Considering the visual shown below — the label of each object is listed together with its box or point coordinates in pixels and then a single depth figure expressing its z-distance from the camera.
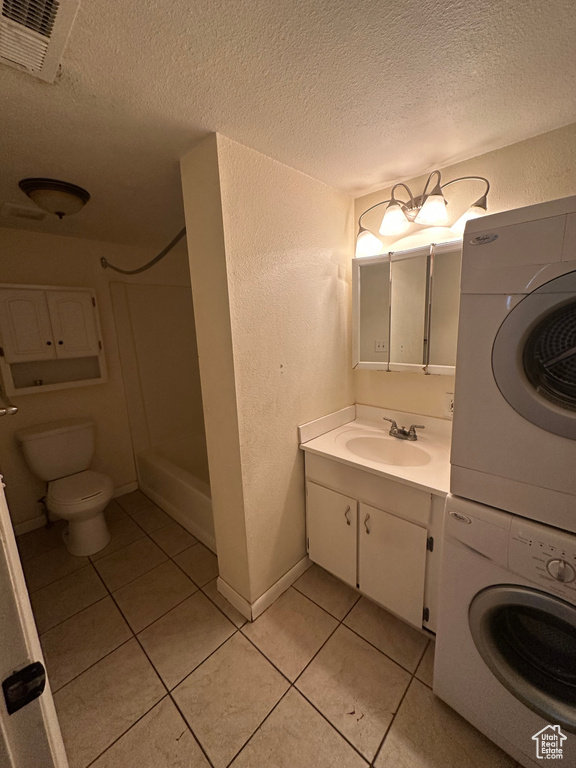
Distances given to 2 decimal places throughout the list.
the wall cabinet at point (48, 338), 1.91
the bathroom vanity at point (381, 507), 1.23
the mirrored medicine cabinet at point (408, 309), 1.46
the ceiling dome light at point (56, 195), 1.38
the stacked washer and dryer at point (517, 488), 0.77
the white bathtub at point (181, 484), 1.98
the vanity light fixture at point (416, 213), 1.34
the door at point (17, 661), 0.44
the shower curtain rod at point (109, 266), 2.17
